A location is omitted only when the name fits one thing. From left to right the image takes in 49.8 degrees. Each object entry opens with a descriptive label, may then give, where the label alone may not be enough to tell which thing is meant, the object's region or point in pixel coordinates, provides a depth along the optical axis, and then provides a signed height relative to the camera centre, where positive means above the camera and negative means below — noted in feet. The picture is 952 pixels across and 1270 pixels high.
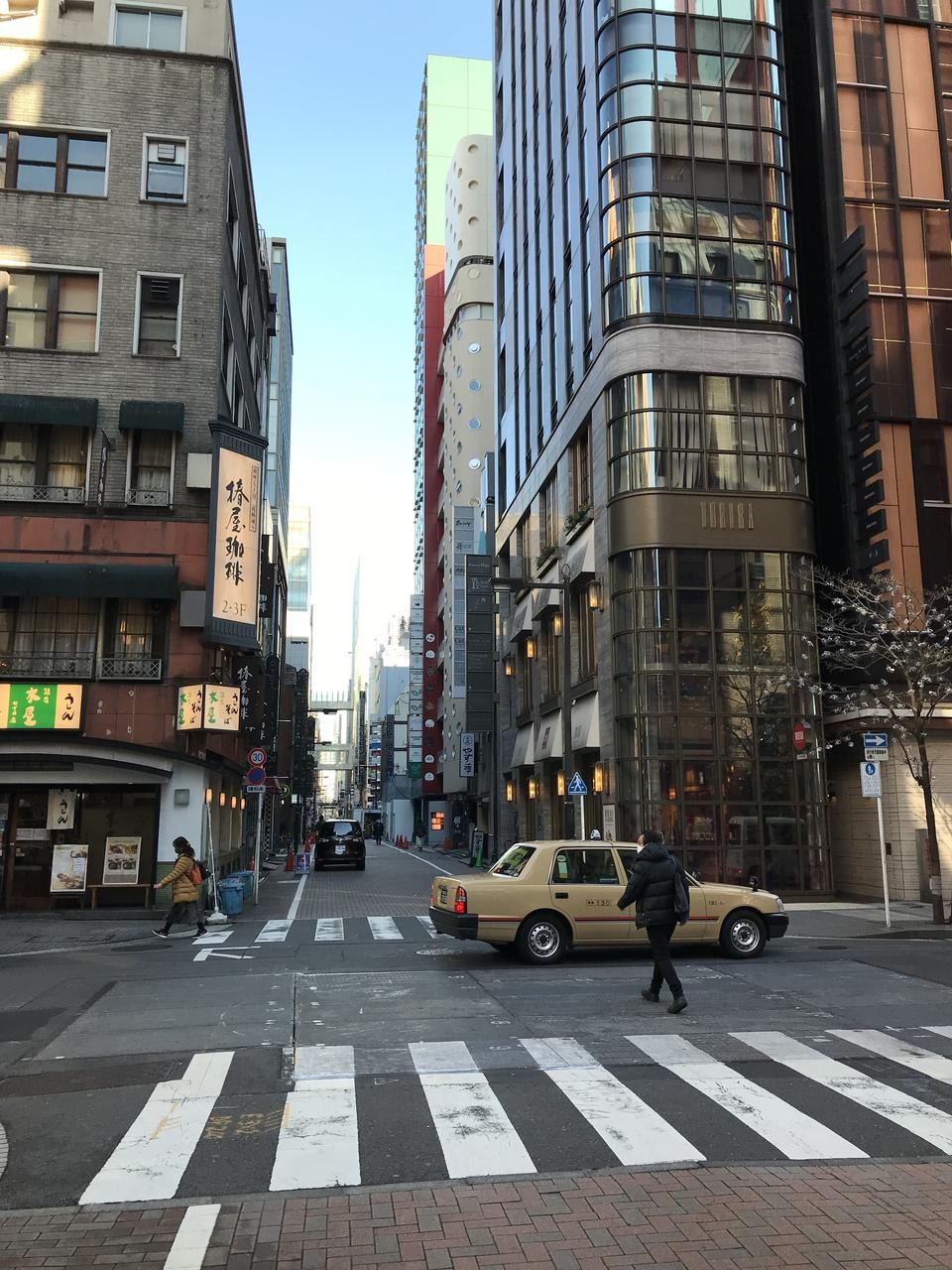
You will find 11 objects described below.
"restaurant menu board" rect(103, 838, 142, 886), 72.64 -2.46
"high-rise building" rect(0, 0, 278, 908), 73.26 +28.77
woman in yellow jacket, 58.44 -3.57
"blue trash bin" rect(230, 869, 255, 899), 71.77 -4.04
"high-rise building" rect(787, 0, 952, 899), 81.46 +42.85
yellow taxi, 44.45 -3.54
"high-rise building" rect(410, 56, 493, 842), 244.01 +127.56
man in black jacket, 34.53 -2.51
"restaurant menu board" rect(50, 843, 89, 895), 71.36 -3.01
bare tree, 72.74 +12.67
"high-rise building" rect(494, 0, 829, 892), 81.46 +31.93
